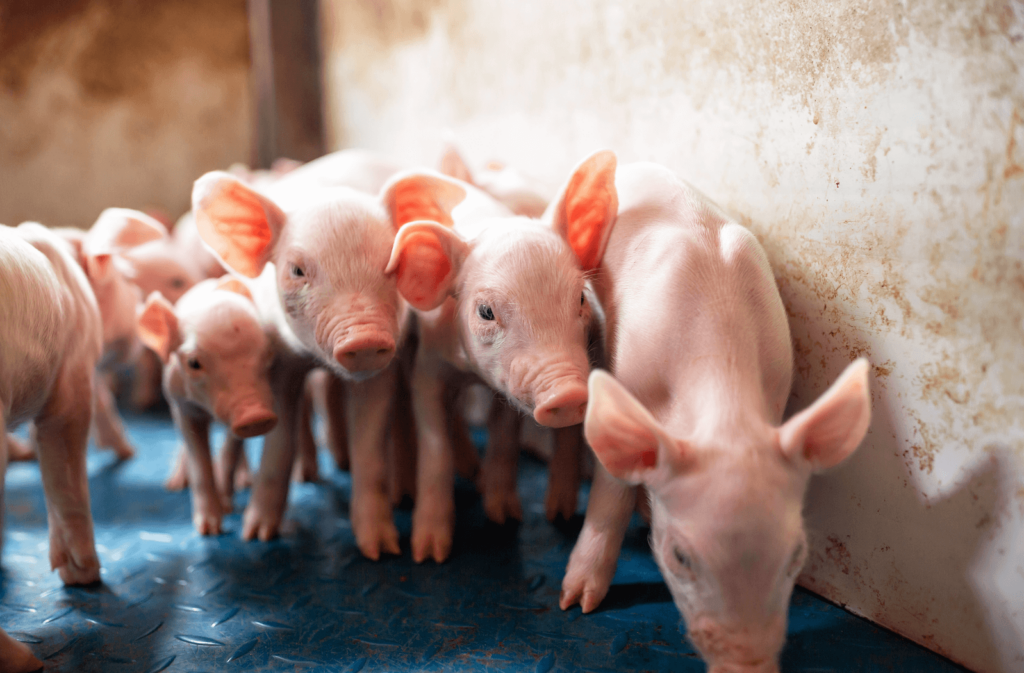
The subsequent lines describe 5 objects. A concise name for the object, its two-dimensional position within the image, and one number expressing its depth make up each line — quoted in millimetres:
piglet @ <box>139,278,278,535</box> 849
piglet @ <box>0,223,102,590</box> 745
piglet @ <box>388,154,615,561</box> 754
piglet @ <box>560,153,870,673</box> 656
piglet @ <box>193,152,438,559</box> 798
